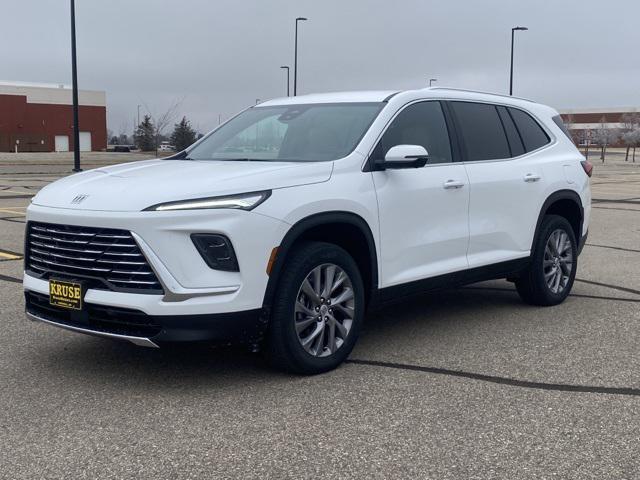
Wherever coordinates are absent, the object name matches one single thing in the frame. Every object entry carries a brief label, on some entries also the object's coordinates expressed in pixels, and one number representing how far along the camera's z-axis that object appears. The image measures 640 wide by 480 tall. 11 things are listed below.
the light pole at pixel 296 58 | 43.03
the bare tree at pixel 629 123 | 93.76
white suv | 4.26
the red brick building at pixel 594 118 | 108.04
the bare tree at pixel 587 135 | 97.74
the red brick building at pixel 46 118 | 77.69
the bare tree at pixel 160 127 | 64.84
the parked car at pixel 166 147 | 74.50
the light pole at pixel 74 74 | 27.86
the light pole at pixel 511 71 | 45.06
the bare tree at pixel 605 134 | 88.31
